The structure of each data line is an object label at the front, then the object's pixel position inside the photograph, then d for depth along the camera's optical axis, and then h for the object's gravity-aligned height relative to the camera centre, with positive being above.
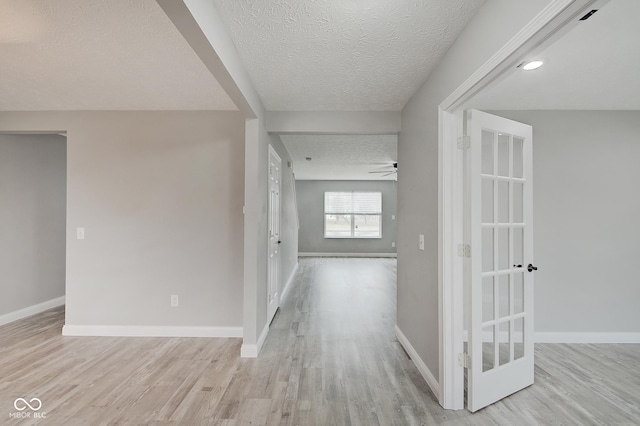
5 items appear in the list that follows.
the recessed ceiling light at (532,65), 2.15 +1.10
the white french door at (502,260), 2.00 -0.33
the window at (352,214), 9.42 -0.02
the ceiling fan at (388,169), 6.33 +1.02
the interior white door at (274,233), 3.55 -0.26
